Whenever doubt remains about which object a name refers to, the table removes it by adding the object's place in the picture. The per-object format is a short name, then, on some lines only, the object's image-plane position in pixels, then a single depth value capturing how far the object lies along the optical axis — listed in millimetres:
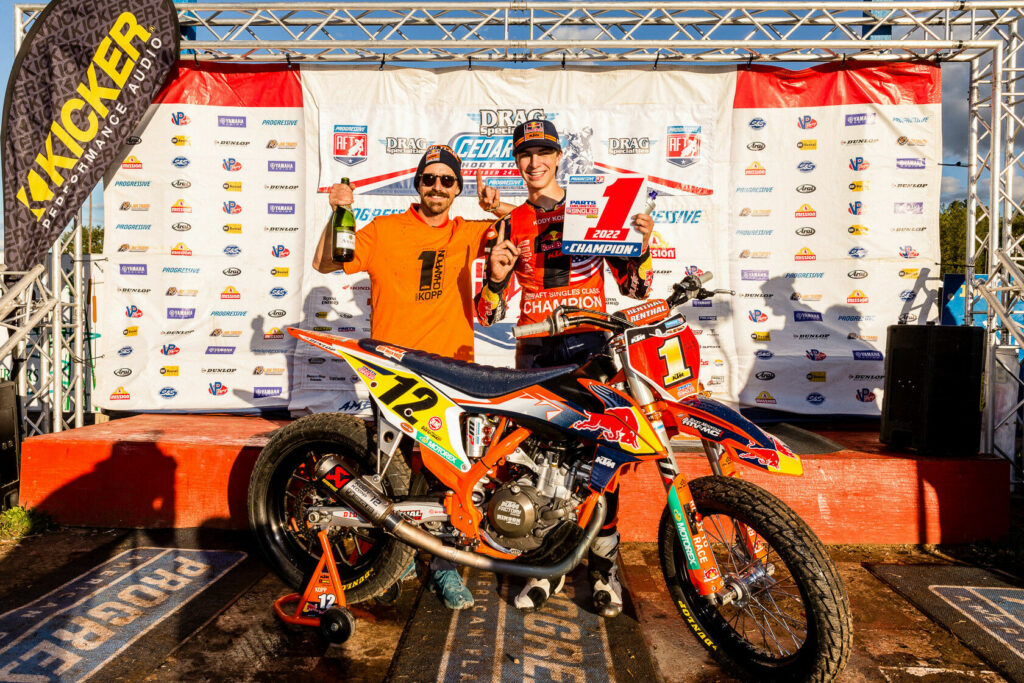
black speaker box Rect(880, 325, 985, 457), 4215
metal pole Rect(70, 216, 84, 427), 5461
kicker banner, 4953
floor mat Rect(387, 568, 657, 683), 2572
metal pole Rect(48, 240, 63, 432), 5105
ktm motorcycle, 2268
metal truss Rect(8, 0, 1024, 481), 5258
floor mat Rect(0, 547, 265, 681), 2590
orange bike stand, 2682
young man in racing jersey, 3045
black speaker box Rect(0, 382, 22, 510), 4281
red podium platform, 4039
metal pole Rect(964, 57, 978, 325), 5309
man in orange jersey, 3344
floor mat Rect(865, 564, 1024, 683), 2795
